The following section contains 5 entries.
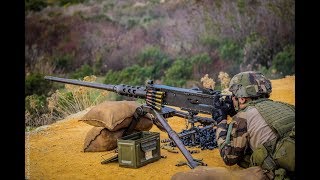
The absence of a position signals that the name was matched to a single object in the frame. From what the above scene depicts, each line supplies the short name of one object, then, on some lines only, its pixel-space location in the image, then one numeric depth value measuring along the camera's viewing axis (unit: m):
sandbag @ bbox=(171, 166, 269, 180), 3.96
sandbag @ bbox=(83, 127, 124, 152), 6.15
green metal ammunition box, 5.35
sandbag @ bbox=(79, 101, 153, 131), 5.90
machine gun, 5.16
